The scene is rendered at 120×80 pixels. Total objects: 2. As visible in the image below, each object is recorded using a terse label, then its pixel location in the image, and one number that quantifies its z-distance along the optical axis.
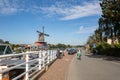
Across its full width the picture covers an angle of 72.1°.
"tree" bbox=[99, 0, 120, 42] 12.00
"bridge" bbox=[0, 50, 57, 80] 3.14
